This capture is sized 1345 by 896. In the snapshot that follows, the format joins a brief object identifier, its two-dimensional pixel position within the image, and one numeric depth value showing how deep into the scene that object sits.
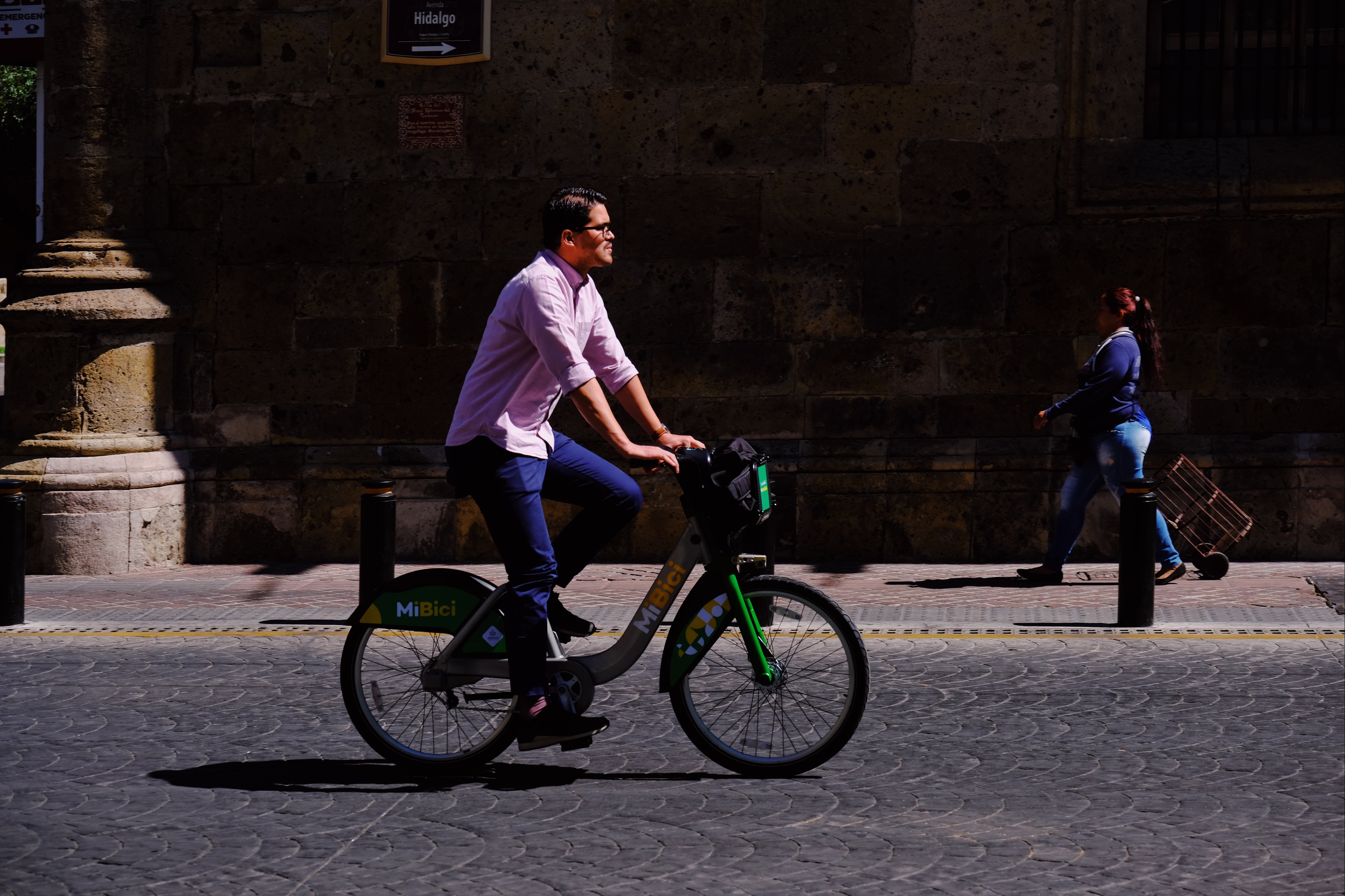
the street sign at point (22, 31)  23.30
